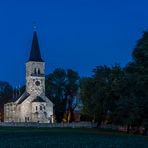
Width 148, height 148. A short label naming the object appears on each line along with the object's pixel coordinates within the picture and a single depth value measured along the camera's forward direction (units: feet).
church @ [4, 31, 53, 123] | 403.54
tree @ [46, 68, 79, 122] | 425.28
